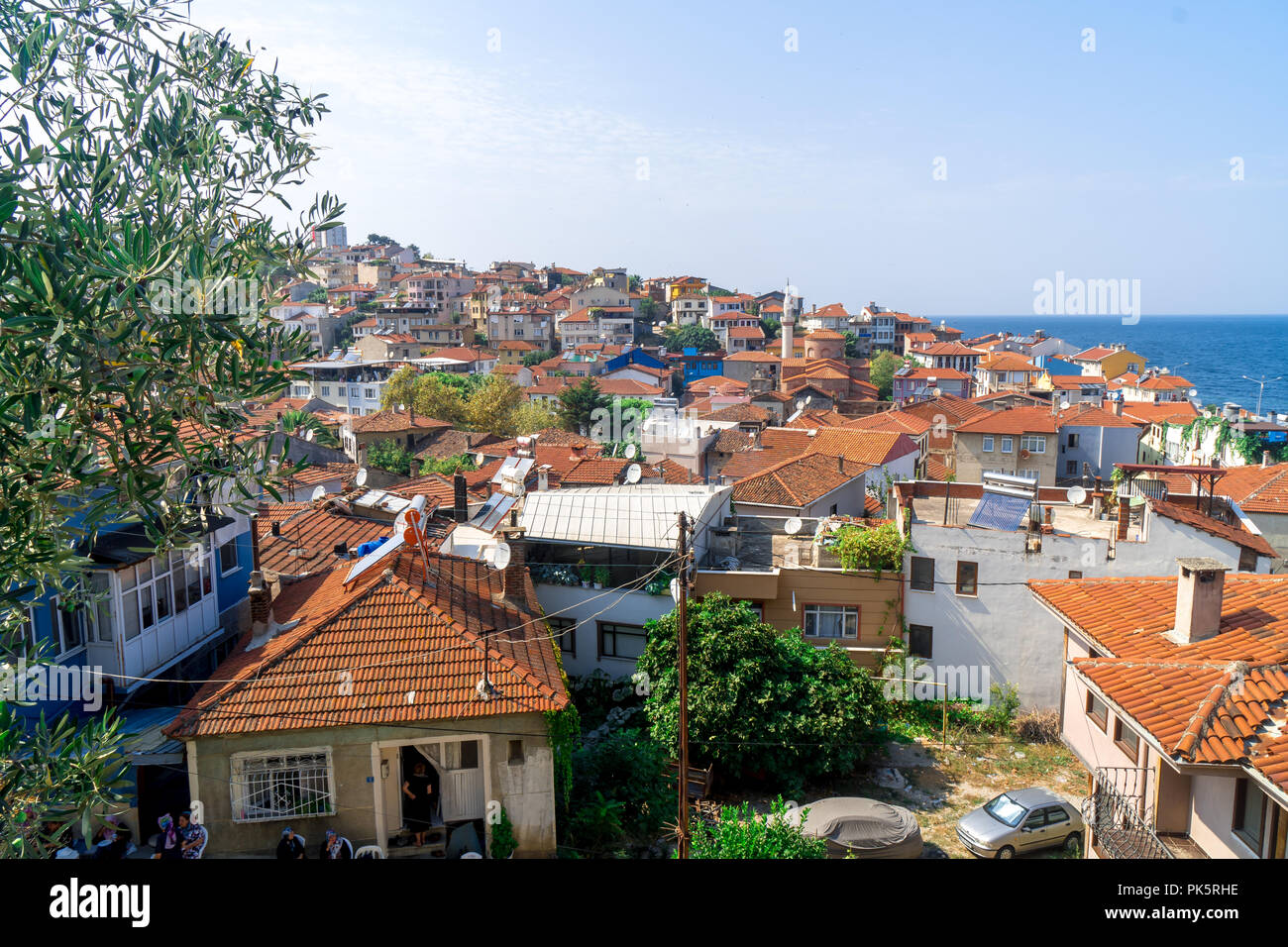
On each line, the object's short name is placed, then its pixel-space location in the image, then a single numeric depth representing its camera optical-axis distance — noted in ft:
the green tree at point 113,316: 10.37
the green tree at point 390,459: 135.95
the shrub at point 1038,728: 54.39
